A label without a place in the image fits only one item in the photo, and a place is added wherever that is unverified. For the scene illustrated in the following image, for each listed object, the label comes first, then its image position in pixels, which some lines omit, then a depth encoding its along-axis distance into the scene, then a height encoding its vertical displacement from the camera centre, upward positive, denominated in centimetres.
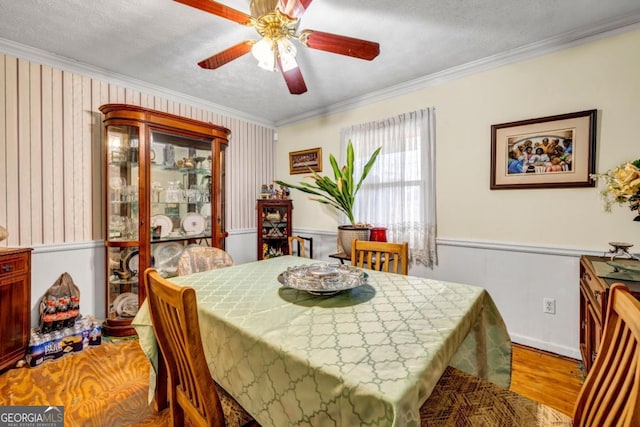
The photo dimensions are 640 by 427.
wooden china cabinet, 245 +13
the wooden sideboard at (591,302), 126 -49
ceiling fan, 125 +92
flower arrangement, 127 +13
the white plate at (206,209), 302 +0
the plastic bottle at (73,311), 224 -85
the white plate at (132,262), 254 -50
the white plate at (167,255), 275 -48
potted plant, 279 +27
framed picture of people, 196 +46
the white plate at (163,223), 267 -14
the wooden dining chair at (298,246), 305 -48
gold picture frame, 355 +67
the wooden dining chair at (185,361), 79 -50
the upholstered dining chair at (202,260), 189 -37
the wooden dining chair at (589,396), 69 -59
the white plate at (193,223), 294 -15
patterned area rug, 89 -69
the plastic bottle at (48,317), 214 -86
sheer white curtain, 263 +31
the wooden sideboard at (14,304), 185 -68
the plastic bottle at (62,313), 218 -85
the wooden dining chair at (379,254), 175 -30
